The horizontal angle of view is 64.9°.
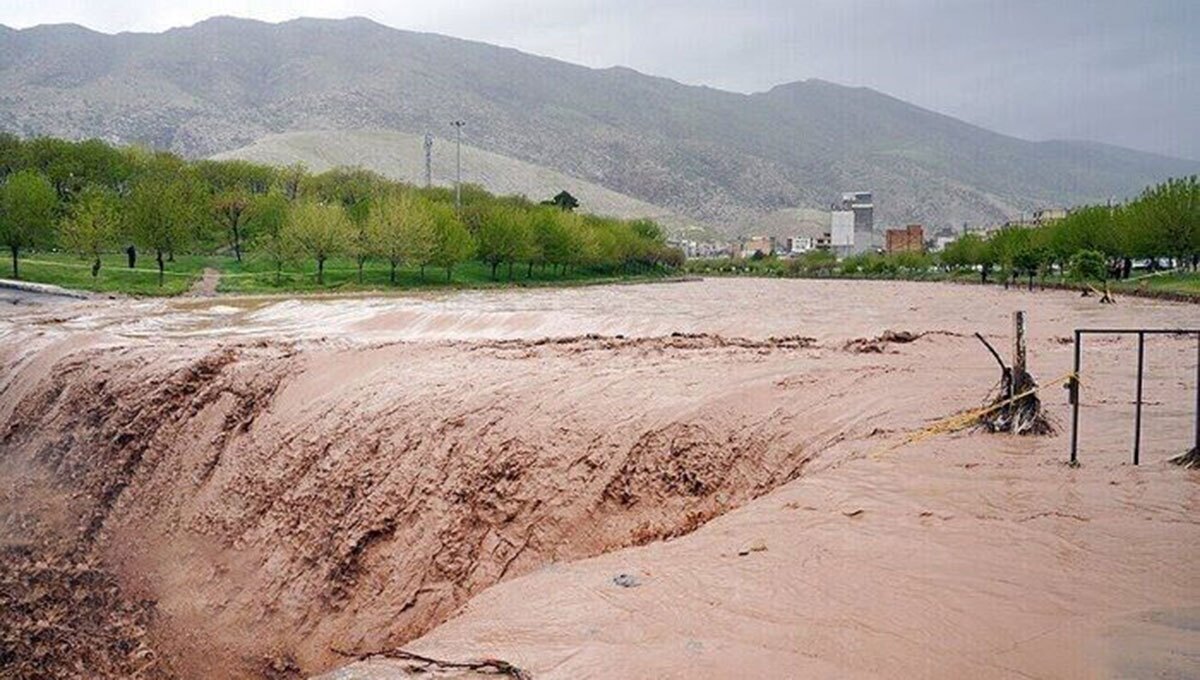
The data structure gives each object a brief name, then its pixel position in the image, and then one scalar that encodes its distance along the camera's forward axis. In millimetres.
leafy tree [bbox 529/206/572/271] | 84062
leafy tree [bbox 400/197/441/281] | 67688
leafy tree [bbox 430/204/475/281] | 70688
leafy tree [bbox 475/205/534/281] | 77375
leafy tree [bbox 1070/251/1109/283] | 63250
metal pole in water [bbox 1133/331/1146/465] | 9382
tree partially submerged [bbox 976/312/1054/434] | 11055
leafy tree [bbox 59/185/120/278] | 56500
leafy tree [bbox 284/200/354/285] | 64875
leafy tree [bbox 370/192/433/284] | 67500
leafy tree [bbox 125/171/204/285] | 60156
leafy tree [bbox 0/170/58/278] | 54969
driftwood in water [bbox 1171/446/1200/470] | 9391
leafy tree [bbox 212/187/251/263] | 76625
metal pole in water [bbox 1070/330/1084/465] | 9414
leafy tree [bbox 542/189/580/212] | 136250
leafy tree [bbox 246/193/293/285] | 68125
